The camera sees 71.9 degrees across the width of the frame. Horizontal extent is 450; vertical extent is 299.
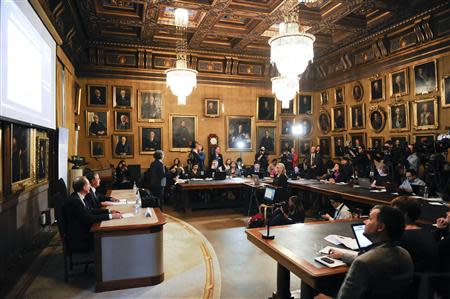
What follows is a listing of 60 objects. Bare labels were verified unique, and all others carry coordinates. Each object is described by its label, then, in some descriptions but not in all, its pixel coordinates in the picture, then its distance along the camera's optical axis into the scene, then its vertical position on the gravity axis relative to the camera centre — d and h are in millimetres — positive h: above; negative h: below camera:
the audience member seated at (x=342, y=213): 5262 -1074
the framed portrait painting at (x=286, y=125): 13602 +1126
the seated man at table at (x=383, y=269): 2014 -781
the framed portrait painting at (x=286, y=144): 13562 +292
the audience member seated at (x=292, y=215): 5574 -1178
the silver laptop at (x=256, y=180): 8720 -842
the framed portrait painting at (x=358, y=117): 10965 +1218
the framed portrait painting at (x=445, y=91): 8162 +1552
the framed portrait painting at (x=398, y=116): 9336 +1037
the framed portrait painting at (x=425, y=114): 8508 +1015
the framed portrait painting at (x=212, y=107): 12562 +1784
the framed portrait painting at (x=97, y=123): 11117 +1040
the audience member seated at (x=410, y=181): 6805 -692
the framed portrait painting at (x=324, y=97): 13062 +2270
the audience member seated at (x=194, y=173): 10539 -757
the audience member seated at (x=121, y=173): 10464 -742
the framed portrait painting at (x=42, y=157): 6377 -100
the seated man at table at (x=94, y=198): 5059 -813
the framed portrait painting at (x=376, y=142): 10098 +269
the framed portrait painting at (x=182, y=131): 12086 +790
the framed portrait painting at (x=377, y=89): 10234 +2048
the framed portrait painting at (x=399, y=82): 9422 +2098
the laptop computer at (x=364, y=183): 7739 -826
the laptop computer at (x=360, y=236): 2930 -818
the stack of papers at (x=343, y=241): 3204 -979
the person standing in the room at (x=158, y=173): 7907 -555
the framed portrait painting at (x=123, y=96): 11427 +2059
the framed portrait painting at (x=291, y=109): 13625 +1838
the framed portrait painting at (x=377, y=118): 10156 +1066
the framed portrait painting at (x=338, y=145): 11891 +206
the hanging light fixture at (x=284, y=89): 7934 +1613
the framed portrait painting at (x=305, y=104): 13742 +2075
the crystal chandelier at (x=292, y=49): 5602 +1862
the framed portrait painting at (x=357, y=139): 10912 +409
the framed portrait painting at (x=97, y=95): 11133 +2047
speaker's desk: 3994 -1344
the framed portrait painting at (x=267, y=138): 13227 +550
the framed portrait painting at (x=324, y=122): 12761 +1210
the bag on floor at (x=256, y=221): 6371 -1462
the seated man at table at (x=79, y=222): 4168 -952
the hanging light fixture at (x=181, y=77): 8195 +1965
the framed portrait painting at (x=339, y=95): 12073 +2191
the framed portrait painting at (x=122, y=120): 11438 +1167
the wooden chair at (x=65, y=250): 4211 -1345
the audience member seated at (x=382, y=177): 7904 -692
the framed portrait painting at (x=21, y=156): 5082 -76
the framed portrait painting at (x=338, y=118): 11939 +1264
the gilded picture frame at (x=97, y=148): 11172 +135
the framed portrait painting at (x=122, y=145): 11406 +226
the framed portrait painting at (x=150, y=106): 11734 +1747
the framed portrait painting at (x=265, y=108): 13289 +1841
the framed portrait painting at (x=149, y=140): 11711 +435
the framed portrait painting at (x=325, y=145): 12734 +228
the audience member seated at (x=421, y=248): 2451 -779
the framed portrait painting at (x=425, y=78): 8570 +2045
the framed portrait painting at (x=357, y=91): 11093 +2147
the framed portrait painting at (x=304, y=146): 13727 +200
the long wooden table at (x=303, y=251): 2561 -994
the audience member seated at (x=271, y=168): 10947 -655
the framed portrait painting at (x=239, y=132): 12859 +786
